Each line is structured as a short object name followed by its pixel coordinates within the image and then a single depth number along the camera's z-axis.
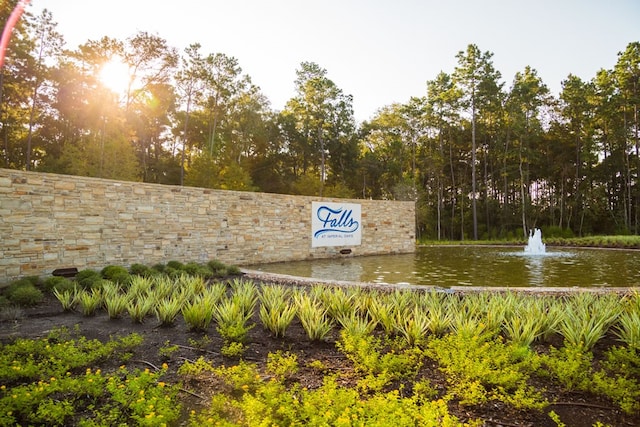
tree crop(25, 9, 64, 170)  21.61
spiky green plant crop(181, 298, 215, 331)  4.34
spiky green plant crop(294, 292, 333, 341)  4.05
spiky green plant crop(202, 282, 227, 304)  4.93
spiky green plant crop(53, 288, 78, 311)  5.35
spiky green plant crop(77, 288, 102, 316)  5.08
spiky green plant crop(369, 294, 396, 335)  4.19
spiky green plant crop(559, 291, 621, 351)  3.57
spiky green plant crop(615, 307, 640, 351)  3.33
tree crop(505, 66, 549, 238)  25.78
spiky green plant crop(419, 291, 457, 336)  4.01
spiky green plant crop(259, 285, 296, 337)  4.21
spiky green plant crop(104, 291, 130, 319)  4.89
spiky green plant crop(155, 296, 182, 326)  4.57
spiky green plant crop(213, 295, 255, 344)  3.88
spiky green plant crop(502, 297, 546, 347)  3.65
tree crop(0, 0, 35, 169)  20.33
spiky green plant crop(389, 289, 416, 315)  4.71
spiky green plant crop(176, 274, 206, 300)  5.86
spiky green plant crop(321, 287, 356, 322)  4.82
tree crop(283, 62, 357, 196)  28.88
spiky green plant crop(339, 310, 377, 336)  3.83
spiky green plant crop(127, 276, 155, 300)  5.82
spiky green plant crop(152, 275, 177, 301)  5.79
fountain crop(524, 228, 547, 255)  16.17
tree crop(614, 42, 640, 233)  24.80
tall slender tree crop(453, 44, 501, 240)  25.27
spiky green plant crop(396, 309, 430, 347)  3.80
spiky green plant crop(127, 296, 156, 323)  4.73
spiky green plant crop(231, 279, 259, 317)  4.84
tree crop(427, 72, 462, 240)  26.98
